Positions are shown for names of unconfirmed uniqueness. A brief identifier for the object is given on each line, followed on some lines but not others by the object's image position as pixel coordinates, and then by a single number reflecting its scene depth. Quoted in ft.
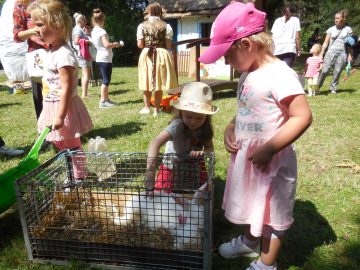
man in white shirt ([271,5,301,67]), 24.52
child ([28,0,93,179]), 8.50
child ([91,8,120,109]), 22.39
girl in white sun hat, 7.47
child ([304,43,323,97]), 25.08
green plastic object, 7.17
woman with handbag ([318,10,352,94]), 24.84
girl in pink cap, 5.18
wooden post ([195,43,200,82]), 24.85
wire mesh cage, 6.31
